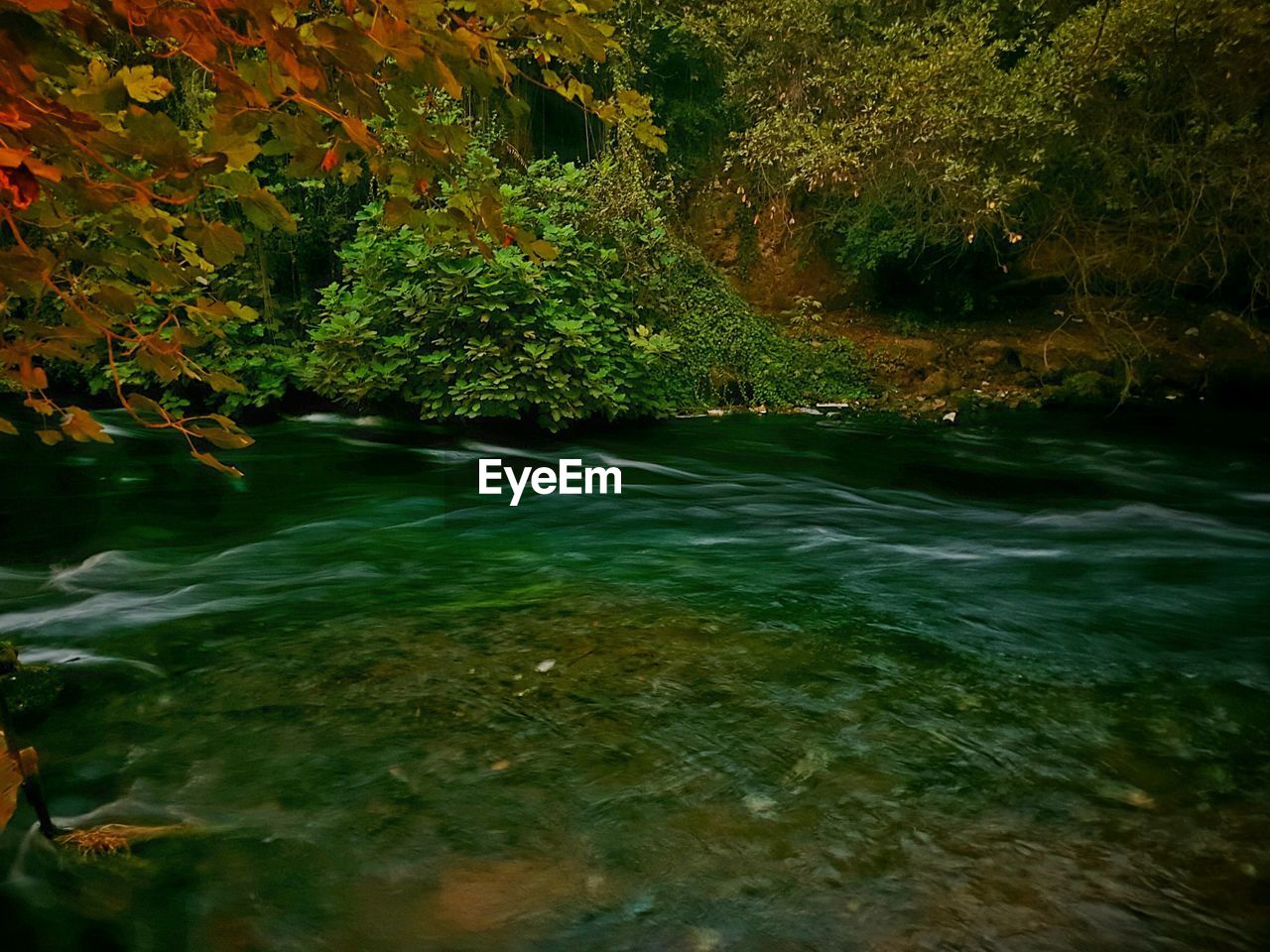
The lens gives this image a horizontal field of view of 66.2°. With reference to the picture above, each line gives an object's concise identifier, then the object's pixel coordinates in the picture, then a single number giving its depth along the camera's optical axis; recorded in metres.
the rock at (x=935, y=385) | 12.63
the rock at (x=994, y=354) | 13.12
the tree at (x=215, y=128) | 1.23
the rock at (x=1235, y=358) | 11.50
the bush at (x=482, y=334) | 9.30
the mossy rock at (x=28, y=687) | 3.41
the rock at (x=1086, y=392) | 11.89
